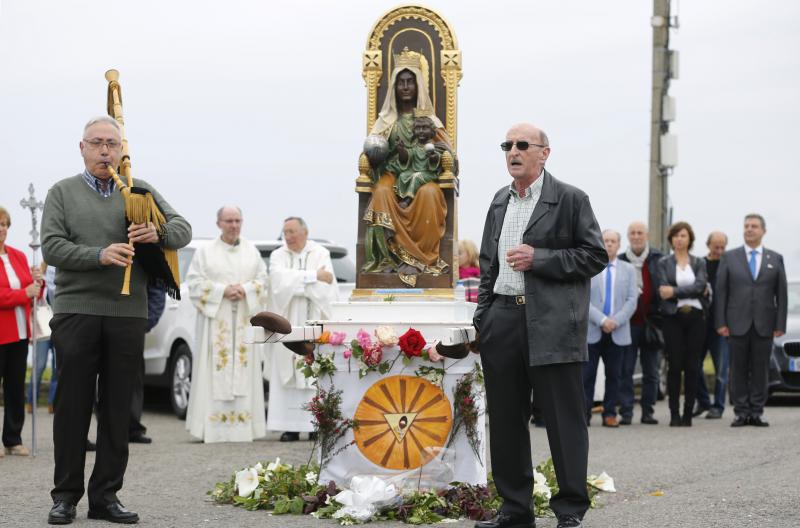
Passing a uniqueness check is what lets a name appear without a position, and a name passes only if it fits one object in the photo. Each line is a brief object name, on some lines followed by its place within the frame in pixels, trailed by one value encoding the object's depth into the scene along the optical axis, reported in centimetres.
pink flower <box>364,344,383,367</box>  775
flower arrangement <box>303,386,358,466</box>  778
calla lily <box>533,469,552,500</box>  767
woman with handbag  1343
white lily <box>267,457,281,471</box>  823
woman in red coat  1060
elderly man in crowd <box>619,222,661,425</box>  1385
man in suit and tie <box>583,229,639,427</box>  1330
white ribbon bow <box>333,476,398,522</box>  722
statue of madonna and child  890
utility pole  1986
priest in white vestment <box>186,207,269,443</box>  1217
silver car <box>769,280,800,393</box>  1584
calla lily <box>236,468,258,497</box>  784
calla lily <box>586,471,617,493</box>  832
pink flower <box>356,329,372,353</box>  778
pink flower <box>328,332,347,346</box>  786
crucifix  1077
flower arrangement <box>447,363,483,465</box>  776
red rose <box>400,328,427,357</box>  770
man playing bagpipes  692
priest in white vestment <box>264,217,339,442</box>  1230
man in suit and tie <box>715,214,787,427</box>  1328
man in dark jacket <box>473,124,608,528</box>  643
